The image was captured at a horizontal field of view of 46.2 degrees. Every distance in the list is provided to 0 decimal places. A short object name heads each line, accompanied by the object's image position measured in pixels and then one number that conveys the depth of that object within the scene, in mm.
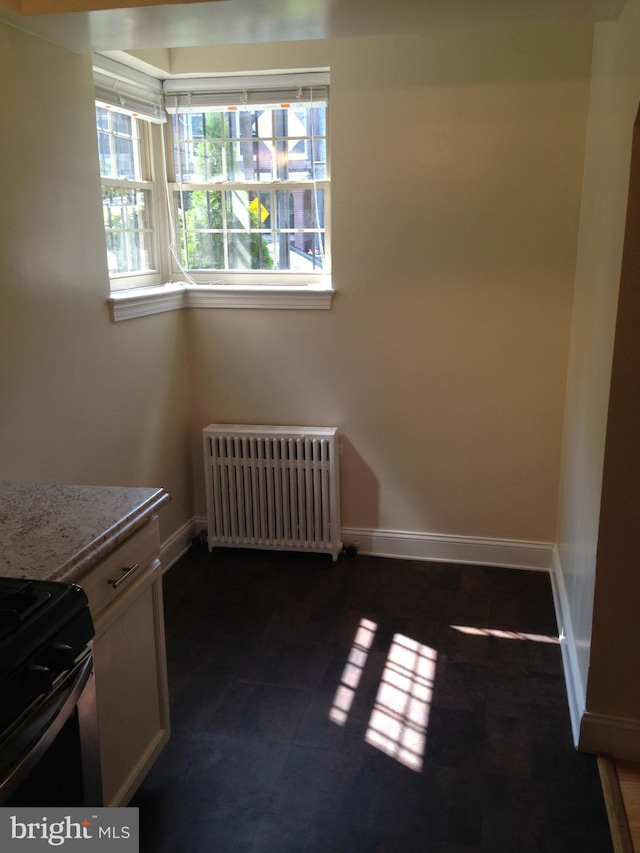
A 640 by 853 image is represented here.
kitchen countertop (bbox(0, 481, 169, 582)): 1599
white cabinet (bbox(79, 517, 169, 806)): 1782
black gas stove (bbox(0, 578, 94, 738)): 1255
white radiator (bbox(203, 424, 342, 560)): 3666
